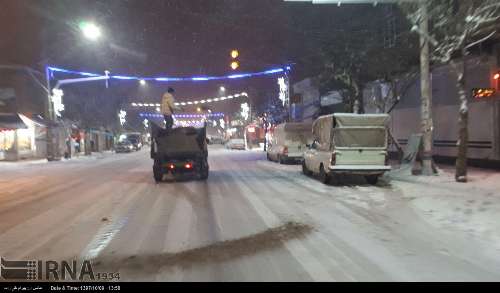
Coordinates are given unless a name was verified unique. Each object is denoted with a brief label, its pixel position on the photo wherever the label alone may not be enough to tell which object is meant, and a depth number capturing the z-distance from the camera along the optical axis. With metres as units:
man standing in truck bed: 21.94
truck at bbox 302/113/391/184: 18.14
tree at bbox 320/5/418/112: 26.42
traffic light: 22.56
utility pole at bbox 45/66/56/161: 41.97
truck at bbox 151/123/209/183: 21.33
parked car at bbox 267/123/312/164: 31.80
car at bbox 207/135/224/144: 111.93
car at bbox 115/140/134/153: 67.69
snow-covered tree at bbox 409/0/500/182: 15.55
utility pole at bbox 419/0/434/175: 18.83
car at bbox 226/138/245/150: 68.62
